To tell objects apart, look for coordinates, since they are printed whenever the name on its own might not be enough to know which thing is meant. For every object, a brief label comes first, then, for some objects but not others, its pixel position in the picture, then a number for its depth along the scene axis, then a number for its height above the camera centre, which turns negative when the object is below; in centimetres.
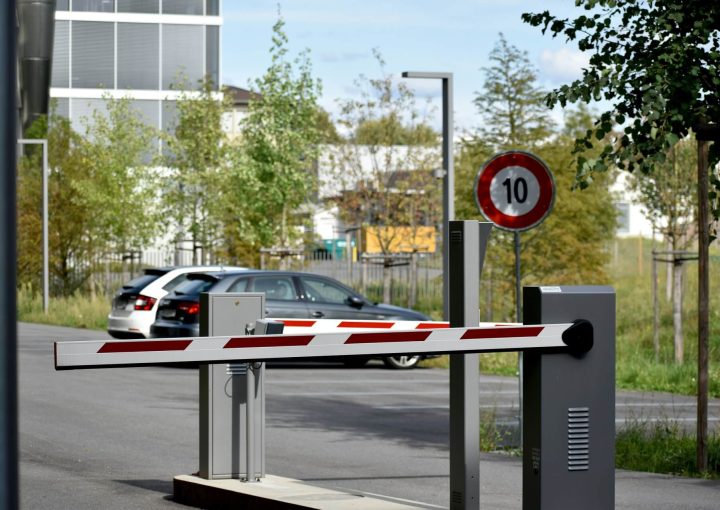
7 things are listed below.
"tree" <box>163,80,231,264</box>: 3603 +187
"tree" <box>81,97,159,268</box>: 3772 +159
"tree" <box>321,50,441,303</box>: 3944 +207
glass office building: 6203 +887
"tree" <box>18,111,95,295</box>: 4112 +62
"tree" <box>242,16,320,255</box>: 3522 +251
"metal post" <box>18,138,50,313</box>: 3591 +41
